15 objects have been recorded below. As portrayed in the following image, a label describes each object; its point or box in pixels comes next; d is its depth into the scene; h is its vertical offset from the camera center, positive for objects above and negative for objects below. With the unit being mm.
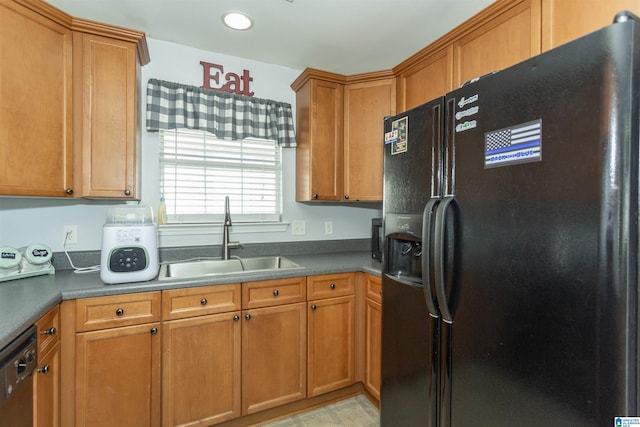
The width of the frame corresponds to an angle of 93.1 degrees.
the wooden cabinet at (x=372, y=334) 1872 -780
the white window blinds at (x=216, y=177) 2115 +246
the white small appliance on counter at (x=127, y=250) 1481 -202
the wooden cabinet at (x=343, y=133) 2236 +589
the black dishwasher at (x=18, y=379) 898 -543
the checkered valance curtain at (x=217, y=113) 2010 +699
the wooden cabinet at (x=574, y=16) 1035 +720
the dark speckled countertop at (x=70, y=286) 1057 -365
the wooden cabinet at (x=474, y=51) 1346 +850
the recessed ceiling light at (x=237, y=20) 1768 +1139
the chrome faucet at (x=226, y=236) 2127 -182
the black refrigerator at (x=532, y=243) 661 -84
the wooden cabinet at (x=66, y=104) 1359 +534
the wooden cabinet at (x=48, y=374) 1164 -668
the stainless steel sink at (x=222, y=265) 1993 -385
